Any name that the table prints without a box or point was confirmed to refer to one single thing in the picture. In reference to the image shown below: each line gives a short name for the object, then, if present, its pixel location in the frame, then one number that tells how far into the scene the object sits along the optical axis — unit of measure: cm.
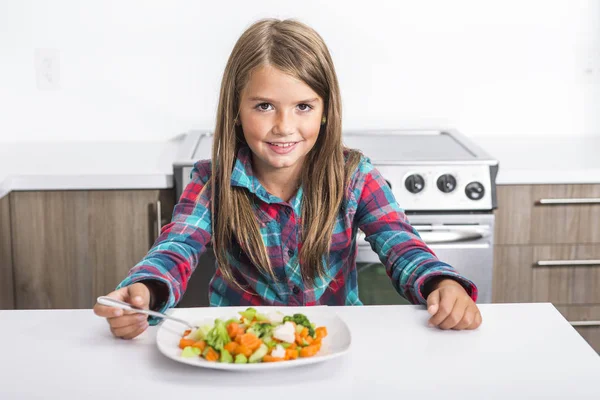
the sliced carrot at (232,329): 103
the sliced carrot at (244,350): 100
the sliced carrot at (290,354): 101
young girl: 141
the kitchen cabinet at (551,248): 227
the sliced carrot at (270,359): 100
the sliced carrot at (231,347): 101
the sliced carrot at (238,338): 101
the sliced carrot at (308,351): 102
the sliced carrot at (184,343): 105
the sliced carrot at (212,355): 101
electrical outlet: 264
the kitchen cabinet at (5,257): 221
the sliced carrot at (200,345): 104
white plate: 98
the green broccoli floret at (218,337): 102
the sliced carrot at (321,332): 108
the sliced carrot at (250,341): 101
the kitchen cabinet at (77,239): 222
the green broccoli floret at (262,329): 104
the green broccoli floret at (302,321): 107
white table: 95
